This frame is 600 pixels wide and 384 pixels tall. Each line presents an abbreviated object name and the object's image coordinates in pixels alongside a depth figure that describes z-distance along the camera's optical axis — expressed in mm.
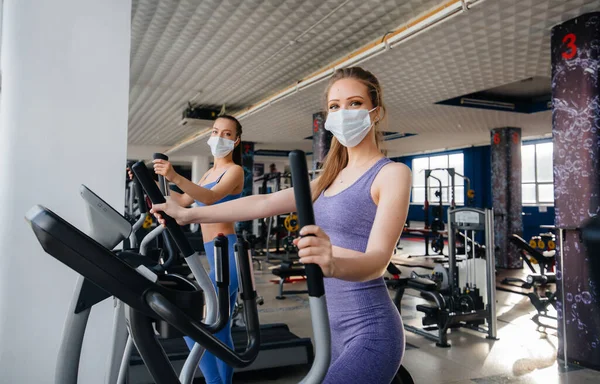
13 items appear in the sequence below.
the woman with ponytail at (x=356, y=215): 1020
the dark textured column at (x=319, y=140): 7145
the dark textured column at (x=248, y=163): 11039
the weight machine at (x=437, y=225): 9258
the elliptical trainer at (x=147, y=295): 741
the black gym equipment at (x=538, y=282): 4449
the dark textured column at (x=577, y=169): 3203
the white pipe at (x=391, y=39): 3291
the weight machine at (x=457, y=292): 3965
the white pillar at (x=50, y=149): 1874
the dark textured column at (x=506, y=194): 8398
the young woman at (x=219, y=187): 1745
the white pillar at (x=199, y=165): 14891
